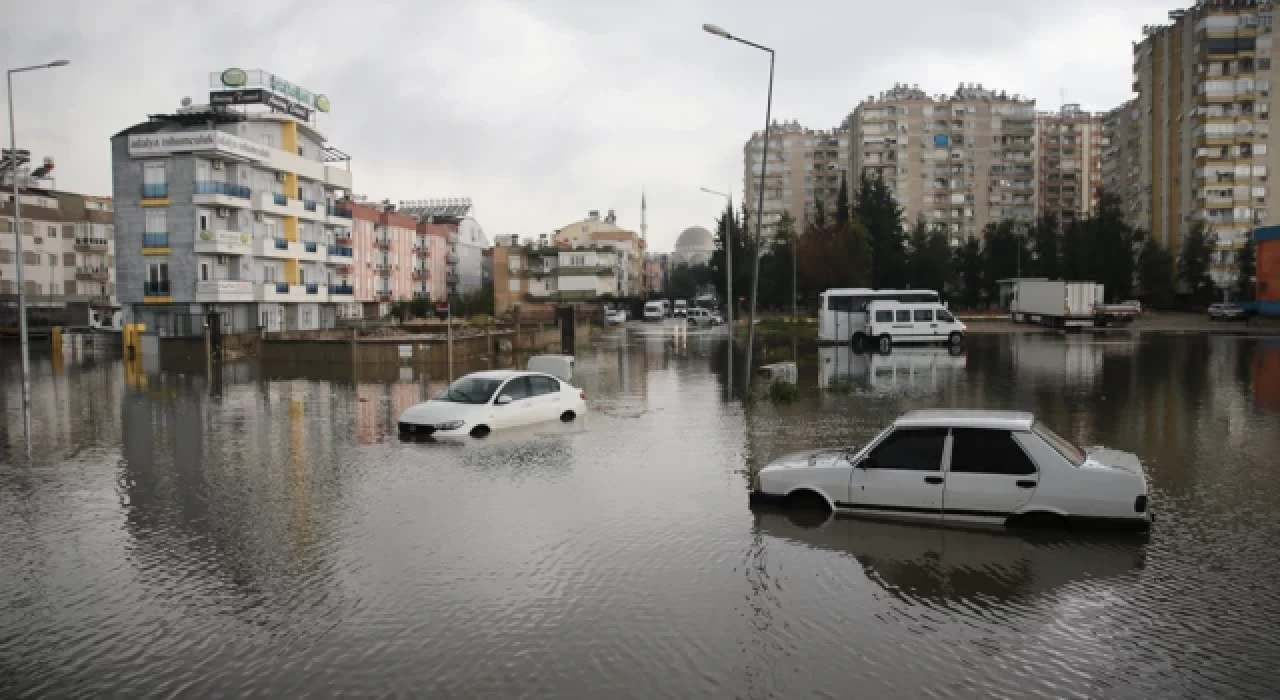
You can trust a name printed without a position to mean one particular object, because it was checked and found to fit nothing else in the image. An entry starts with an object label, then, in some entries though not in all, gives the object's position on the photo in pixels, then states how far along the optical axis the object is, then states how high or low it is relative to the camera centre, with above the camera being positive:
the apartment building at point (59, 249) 82.20 +5.79
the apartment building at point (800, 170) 152.38 +20.55
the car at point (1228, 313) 70.31 -1.35
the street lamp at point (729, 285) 41.62 +0.78
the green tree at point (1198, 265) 83.06 +2.51
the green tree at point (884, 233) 90.94 +6.33
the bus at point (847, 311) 50.78 -0.52
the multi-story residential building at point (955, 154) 131.00 +19.42
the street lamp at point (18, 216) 31.28 +3.33
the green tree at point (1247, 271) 80.94 +1.89
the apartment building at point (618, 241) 138.21 +9.73
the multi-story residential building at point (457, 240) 109.57 +8.13
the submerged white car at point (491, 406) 18.25 -1.92
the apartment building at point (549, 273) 117.12 +4.02
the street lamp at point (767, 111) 23.16 +5.15
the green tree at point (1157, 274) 81.19 +1.76
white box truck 62.34 -0.33
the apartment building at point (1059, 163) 149.85 +20.57
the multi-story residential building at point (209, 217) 55.31 +5.59
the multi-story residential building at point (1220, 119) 86.38 +15.84
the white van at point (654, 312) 112.38 -0.83
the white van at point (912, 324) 47.38 -1.17
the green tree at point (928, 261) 91.81 +3.67
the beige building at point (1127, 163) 104.94 +15.79
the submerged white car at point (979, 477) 10.17 -1.91
